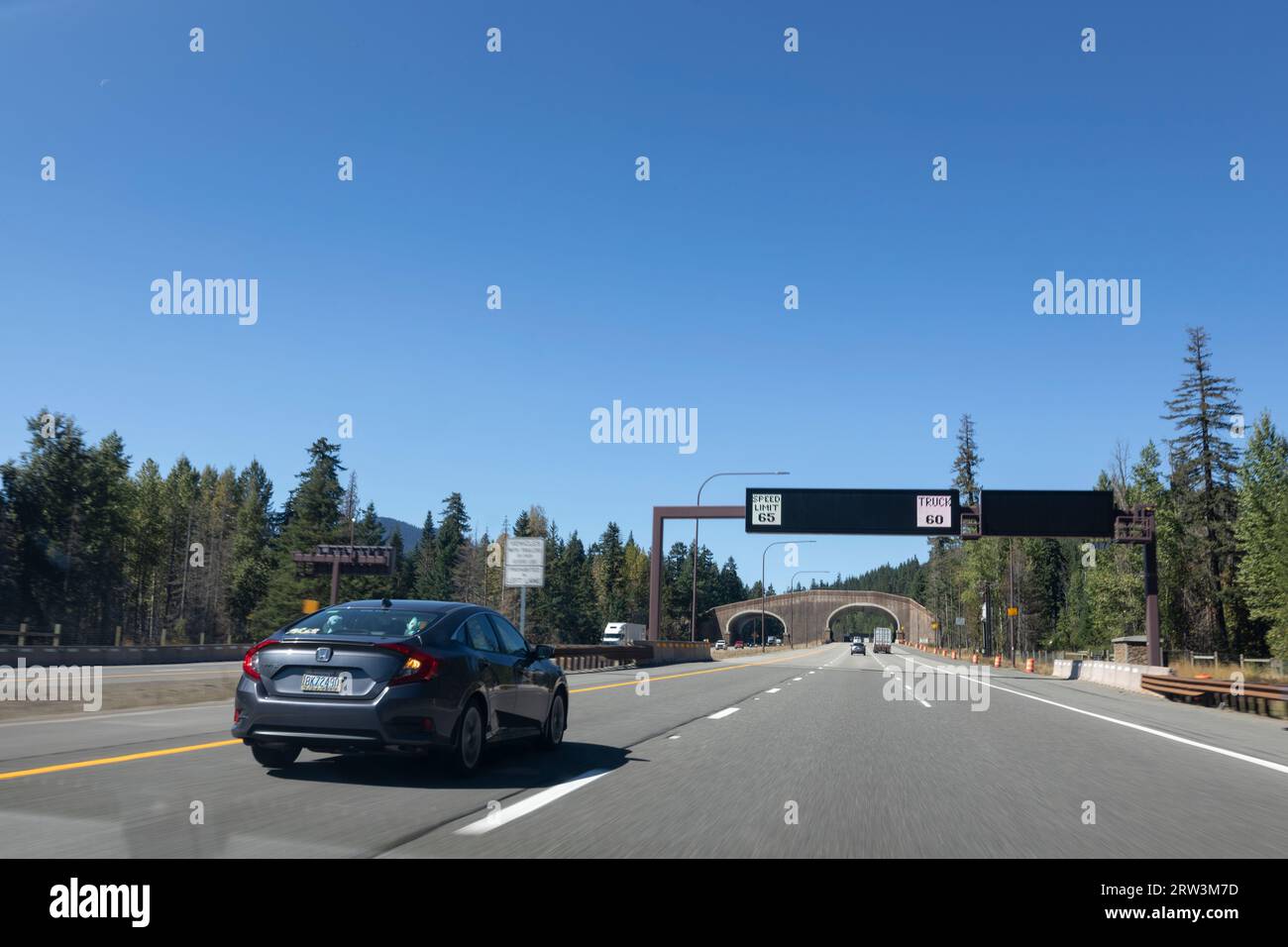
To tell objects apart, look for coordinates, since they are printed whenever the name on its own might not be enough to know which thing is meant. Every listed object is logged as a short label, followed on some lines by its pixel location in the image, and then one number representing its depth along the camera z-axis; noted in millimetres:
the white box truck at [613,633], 98250
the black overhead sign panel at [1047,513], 42750
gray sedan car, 7941
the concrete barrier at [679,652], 50188
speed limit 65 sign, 46844
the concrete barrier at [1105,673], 33250
